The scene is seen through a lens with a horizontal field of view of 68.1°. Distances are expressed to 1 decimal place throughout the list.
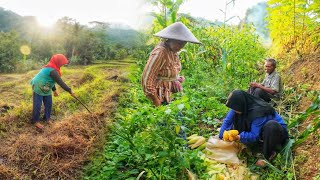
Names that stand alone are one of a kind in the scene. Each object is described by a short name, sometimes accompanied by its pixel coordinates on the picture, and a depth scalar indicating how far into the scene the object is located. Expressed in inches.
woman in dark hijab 99.3
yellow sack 102.1
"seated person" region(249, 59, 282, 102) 146.3
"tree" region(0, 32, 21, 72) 418.9
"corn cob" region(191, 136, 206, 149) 110.3
